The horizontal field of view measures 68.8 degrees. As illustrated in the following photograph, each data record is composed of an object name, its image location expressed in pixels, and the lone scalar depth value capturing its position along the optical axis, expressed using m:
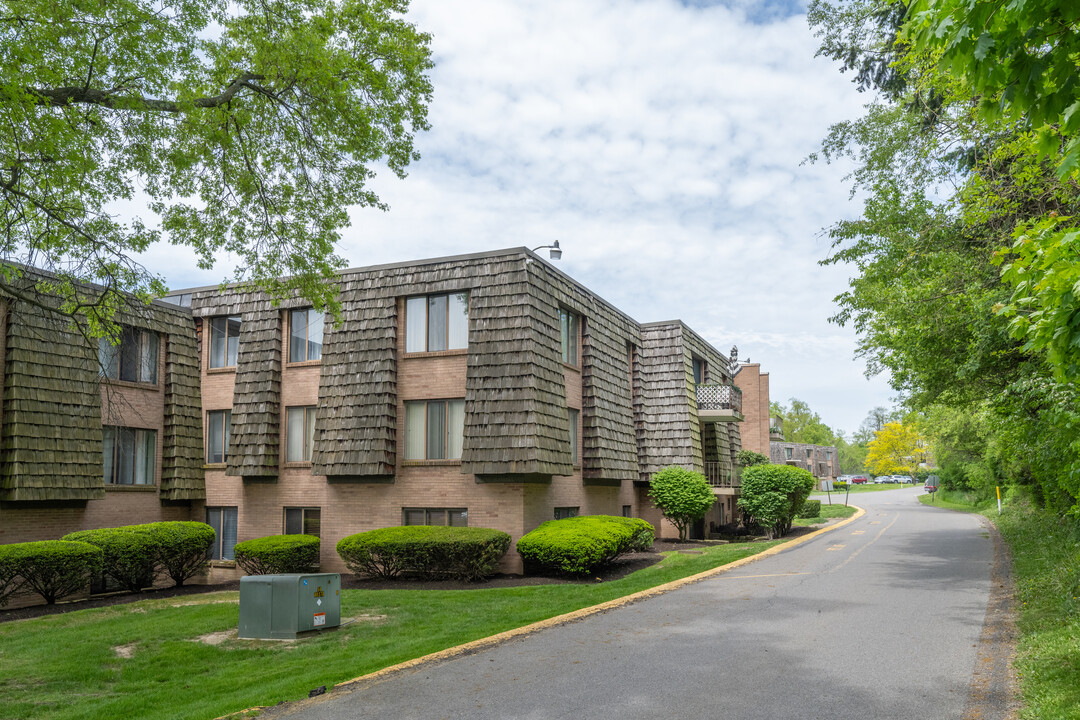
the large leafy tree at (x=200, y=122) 10.08
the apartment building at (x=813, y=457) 92.72
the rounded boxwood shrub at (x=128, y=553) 16.97
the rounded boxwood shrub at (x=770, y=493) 26.81
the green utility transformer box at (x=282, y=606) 11.80
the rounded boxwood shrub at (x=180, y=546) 18.09
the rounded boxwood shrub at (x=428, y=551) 17.38
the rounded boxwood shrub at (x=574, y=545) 16.95
